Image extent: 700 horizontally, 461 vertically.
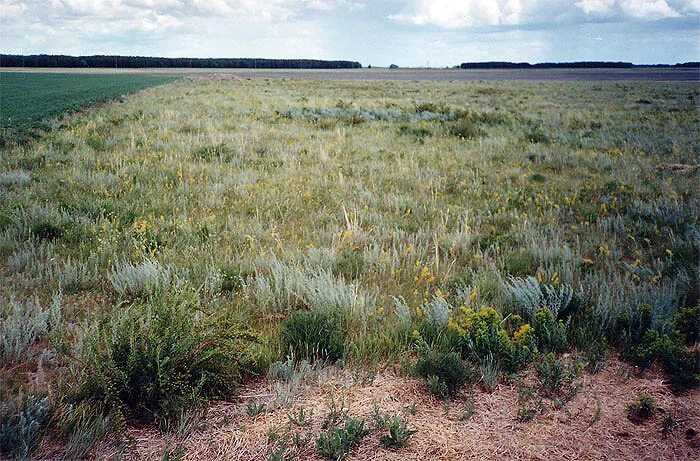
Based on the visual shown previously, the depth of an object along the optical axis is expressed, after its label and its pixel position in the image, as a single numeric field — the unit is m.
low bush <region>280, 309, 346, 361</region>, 3.70
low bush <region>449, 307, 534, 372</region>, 3.61
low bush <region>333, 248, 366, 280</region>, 5.21
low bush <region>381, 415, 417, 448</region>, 2.79
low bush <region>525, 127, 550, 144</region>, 14.37
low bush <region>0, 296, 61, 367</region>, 3.46
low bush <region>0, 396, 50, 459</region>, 2.60
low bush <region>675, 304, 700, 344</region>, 3.96
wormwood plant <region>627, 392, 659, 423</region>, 3.10
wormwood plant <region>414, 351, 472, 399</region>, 3.29
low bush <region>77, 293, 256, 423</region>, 2.99
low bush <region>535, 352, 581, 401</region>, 3.31
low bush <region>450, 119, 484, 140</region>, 15.20
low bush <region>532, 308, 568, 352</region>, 3.88
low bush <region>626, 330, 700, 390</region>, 3.44
